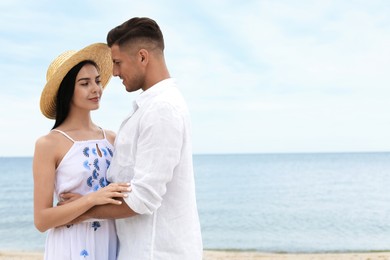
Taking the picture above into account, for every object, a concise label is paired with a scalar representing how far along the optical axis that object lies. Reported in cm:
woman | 263
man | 224
